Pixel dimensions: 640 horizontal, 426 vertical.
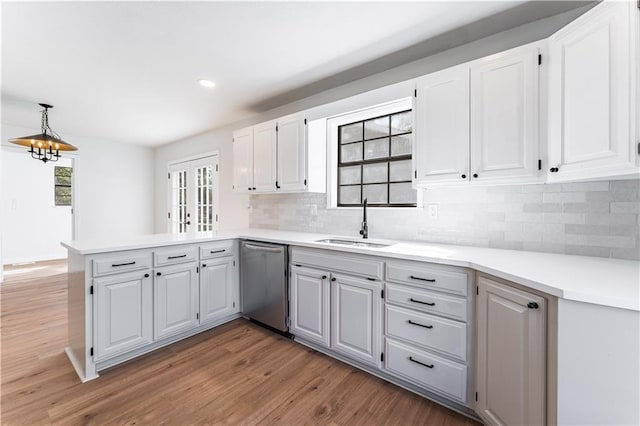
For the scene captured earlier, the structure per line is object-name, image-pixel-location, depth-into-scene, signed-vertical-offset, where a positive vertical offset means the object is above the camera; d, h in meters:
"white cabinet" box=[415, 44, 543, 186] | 1.66 +0.60
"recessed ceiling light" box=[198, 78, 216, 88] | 2.84 +1.35
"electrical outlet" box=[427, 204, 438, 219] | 2.32 +0.01
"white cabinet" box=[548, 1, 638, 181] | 1.24 +0.58
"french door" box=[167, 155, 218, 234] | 4.72 +0.29
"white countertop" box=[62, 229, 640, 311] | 1.04 -0.29
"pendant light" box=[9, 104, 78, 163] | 3.00 +0.75
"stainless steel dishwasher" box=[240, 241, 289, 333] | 2.56 -0.71
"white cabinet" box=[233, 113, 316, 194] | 2.92 +0.62
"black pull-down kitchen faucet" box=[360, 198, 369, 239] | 2.65 -0.14
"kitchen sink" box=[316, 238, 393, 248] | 2.37 -0.29
